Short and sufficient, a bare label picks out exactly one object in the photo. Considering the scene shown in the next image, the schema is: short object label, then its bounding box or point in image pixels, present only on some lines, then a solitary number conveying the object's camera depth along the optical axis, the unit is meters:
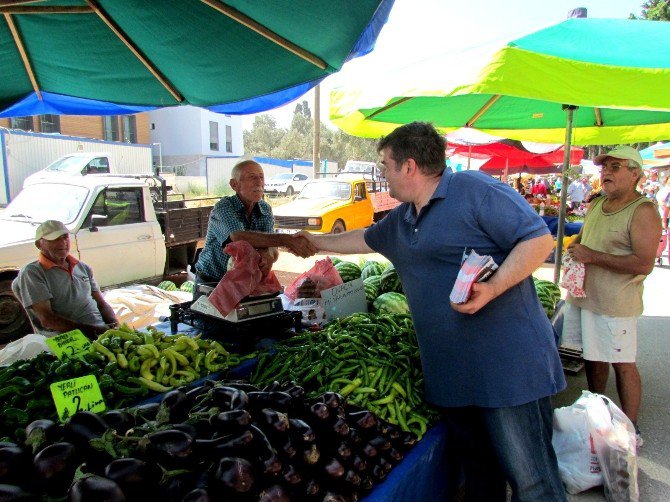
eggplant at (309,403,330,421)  1.81
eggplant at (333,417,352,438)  1.79
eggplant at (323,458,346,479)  1.67
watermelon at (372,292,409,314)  3.91
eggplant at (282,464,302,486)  1.51
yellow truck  13.42
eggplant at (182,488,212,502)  1.29
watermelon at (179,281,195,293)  7.30
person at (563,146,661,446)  3.28
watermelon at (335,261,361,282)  4.99
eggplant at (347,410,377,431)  1.99
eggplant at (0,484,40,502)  1.15
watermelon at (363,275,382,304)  4.26
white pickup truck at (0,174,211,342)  6.24
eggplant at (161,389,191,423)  1.73
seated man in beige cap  4.02
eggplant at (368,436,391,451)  2.00
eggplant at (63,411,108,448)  1.45
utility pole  16.59
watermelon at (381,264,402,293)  4.44
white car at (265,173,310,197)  27.31
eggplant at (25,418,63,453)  1.39
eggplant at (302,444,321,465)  1.63
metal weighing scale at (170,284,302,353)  2.92
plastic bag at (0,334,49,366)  2.76
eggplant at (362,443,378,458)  1.93
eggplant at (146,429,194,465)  1.39
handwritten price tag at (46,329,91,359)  2.46
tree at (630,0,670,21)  27.62
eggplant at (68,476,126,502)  1.17
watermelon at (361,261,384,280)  5.16
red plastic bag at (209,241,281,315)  2.82
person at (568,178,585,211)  17.97
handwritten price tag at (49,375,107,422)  1.87
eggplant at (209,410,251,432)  1.54
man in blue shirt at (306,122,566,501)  2.04
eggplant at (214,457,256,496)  1.34
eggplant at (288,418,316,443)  1.66
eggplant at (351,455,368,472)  1.81
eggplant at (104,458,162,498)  1.26
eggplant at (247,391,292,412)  1.79
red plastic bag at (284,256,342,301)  3.96
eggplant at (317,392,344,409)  1.92
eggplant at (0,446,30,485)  1.24
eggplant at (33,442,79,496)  1.27
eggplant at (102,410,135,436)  1.58
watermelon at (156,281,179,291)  7.23
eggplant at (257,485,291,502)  1.39
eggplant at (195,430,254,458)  1.46
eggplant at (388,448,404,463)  2.05
